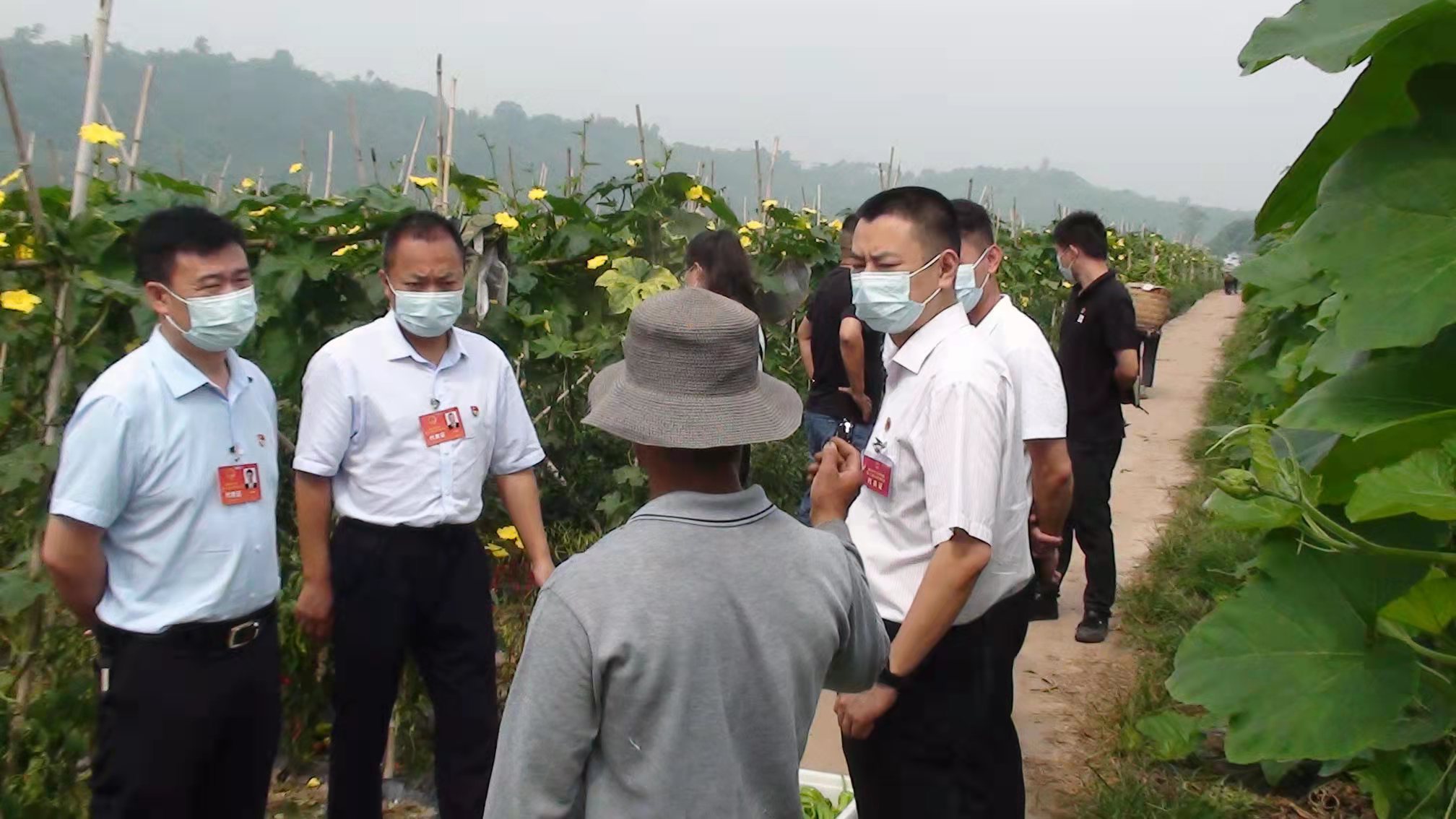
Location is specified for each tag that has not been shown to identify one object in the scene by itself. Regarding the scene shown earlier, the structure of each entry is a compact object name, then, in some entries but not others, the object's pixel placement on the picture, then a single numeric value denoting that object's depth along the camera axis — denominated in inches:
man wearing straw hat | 58.8
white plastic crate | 133.9
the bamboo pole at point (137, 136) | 153.4
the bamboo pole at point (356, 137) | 209.0
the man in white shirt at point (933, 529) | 87.9
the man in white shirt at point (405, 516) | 121.0
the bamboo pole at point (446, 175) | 169.8
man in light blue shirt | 97.7
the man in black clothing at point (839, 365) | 199.0
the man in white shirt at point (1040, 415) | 123.8
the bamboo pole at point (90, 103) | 123.4
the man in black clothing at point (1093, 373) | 194.7
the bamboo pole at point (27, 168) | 119.6
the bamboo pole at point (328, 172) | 203.5
